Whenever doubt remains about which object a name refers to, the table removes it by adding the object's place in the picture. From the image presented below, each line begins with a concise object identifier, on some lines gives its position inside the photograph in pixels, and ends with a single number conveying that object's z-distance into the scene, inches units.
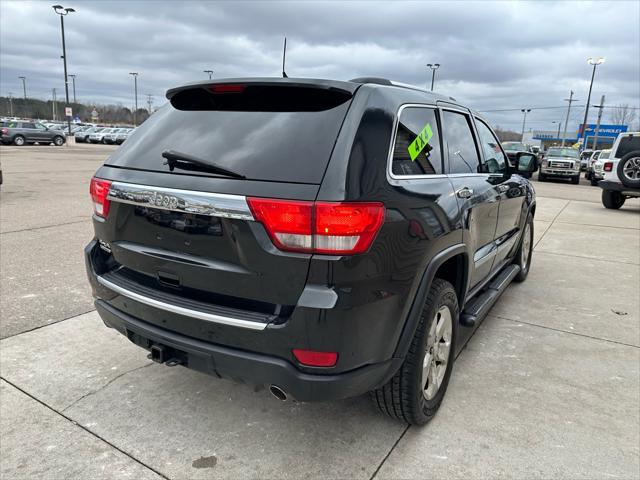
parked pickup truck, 906.1
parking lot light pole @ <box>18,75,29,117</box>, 4040.4
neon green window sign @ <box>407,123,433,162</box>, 97.6
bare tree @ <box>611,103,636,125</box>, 3123.3
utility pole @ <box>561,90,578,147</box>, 2803.9
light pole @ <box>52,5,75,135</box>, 1238.9
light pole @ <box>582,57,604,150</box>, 1418.1
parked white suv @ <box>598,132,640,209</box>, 451.5
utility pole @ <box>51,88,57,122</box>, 3890.3
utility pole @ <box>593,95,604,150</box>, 2096.5
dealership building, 3024.1
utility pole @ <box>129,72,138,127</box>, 2837.1
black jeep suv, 77.6
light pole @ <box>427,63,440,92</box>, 1768.7
